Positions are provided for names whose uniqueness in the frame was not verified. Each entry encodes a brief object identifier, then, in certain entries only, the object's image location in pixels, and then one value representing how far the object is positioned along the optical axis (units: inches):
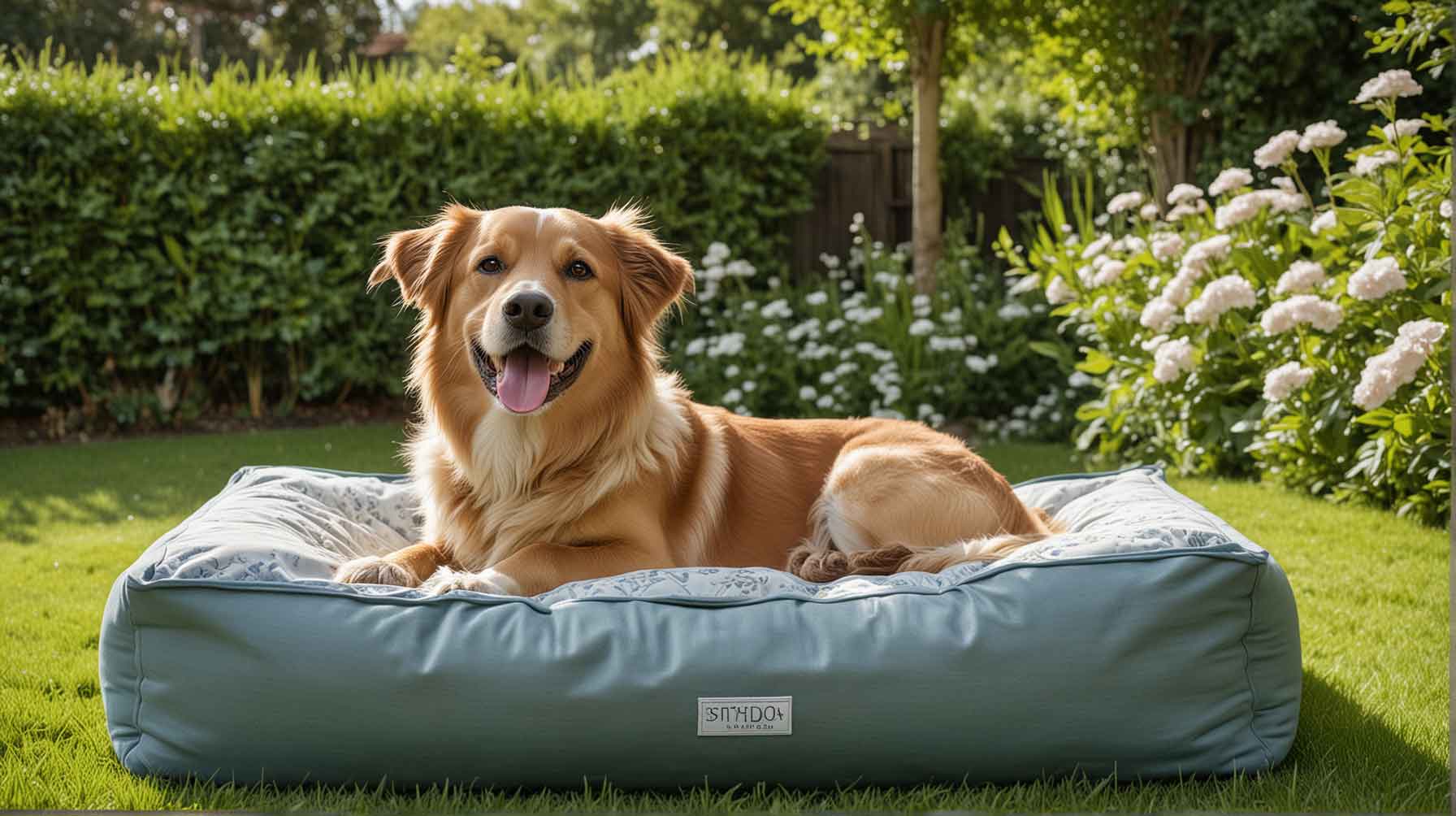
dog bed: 97.5
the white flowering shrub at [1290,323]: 187.8
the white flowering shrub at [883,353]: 302.5
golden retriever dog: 125.6
